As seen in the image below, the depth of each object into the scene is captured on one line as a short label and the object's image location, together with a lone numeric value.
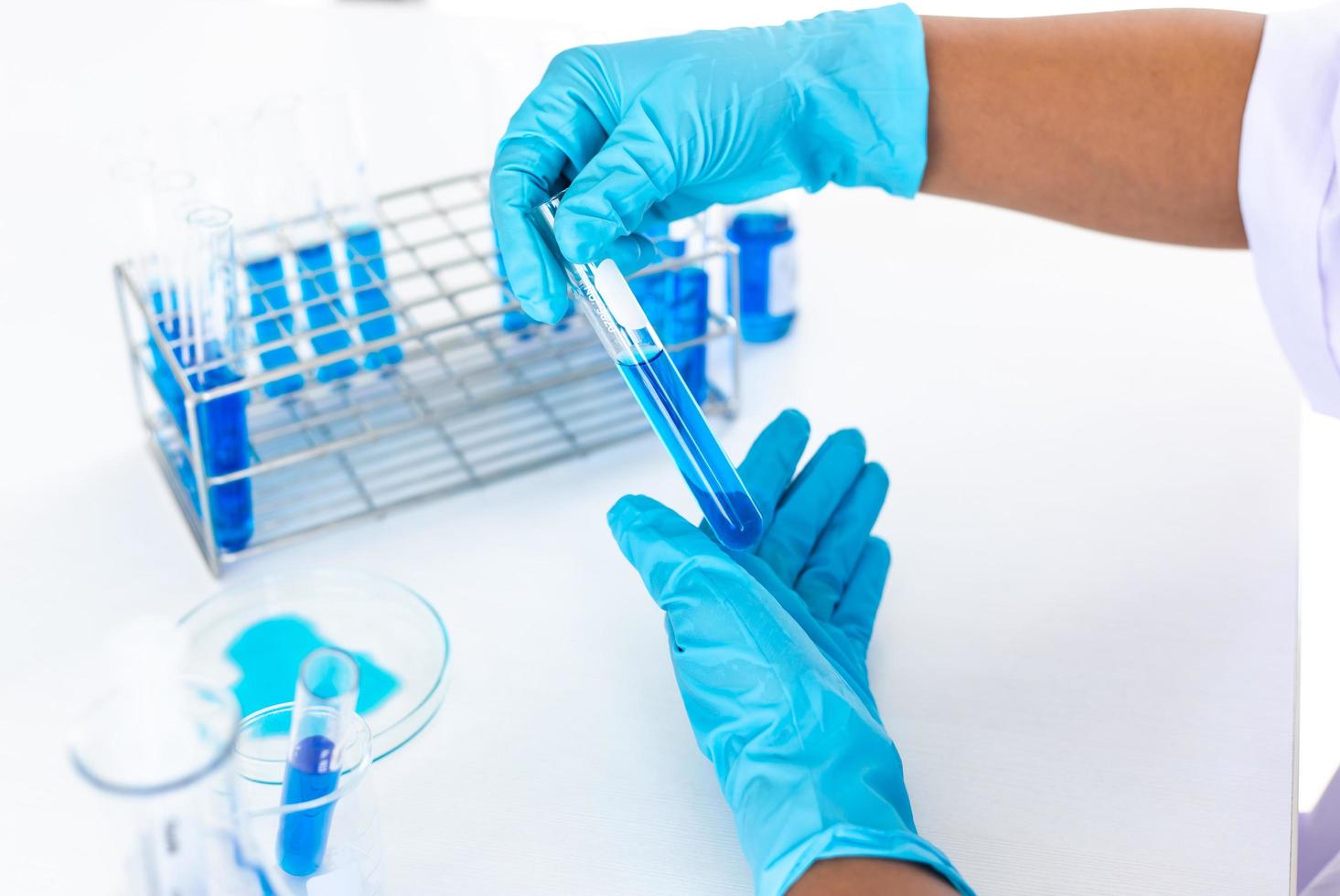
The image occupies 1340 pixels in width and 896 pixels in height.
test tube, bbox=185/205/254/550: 1.37
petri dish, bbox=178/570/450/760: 1.27
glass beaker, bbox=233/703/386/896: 0.98
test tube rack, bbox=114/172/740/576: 1.50
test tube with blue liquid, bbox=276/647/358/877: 0.95
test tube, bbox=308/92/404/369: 1.62
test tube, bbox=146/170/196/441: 1.41
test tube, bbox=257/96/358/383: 1.59
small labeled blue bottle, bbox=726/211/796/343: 1.75
